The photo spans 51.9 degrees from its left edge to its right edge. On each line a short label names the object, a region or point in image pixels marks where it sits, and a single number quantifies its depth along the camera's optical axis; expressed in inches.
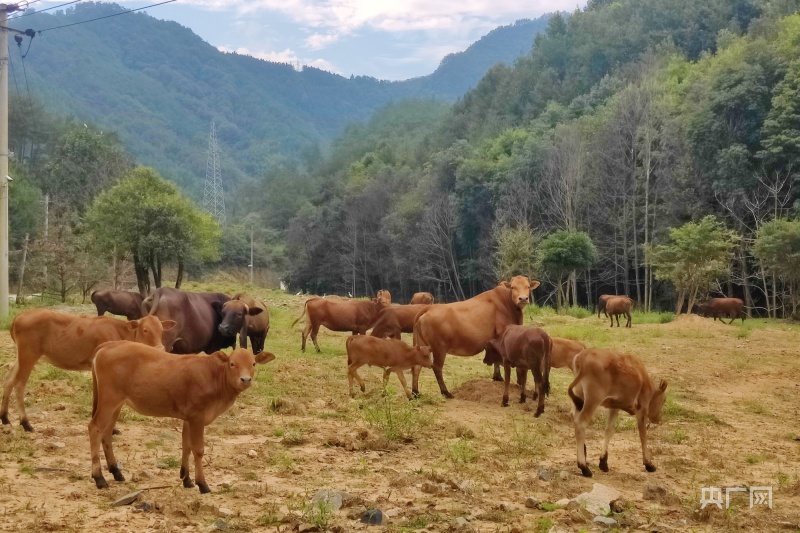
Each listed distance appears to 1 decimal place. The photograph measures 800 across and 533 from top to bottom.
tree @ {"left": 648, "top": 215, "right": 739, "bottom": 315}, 1405.0
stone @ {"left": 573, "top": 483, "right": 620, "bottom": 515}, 269.8
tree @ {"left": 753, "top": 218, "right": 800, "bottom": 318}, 1318.9
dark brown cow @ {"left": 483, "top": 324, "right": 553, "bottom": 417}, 463.5
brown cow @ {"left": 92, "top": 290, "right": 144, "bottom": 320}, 919.7
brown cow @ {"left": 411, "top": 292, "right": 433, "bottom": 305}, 1077.1
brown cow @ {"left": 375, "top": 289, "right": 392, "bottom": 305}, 913.0
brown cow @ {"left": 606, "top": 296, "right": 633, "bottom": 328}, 1163.9
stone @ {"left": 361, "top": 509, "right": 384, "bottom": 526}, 251.1
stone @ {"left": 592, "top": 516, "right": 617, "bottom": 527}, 255.2
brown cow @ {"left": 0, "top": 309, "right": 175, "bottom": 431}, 359.3
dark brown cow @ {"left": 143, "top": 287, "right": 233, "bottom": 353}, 507.5
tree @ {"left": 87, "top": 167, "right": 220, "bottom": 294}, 1643.7
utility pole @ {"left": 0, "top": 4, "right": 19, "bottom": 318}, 879.6
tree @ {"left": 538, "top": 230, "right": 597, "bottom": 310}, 1594.5
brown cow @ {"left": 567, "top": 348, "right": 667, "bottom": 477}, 335.9
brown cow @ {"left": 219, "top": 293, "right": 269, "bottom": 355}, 544.7
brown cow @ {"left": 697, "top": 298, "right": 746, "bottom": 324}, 1323.8
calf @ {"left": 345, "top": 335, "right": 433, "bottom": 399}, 494.9
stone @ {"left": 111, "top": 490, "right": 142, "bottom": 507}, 259.1
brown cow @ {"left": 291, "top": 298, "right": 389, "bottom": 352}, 752.3
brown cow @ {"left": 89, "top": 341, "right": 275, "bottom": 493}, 283.7
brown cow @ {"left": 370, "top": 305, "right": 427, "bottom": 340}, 682.2
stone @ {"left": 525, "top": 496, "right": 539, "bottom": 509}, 275.9
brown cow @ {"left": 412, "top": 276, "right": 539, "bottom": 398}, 521.7
